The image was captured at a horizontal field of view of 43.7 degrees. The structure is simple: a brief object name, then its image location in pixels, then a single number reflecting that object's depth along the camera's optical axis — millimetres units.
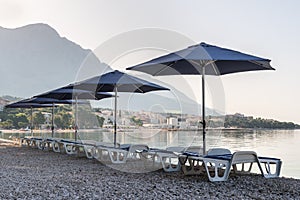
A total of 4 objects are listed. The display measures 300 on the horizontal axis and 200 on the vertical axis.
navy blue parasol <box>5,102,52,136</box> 12127
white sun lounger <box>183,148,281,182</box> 4215
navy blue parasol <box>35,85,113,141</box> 7902
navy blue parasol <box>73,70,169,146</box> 6383
